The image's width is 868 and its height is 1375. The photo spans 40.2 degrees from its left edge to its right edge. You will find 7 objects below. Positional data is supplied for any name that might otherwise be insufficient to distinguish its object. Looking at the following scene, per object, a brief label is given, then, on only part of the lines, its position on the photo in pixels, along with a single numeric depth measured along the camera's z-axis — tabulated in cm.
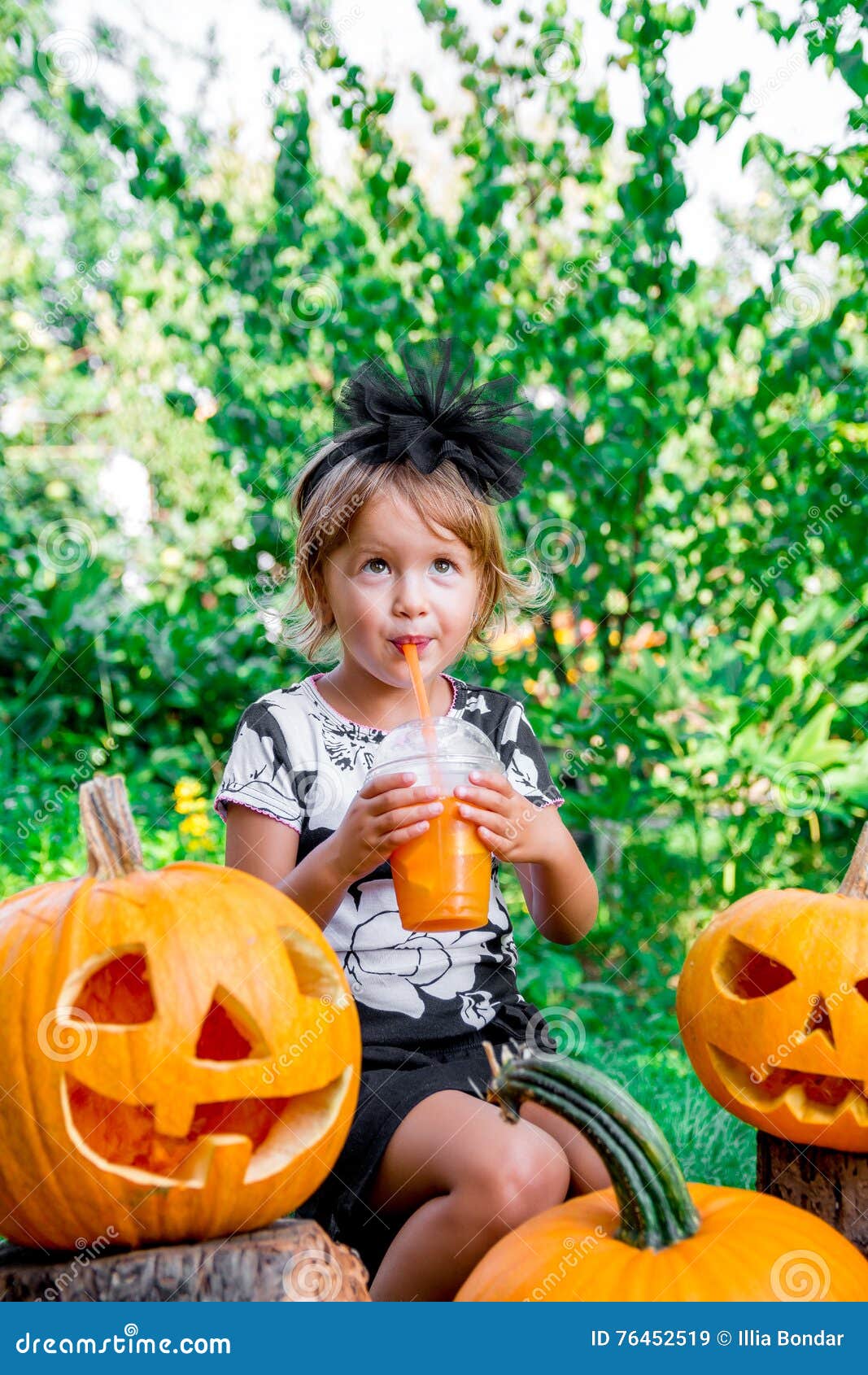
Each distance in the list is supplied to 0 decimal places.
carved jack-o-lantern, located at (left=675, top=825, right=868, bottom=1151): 159
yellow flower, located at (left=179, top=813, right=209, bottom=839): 397
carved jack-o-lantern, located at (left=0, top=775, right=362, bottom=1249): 126
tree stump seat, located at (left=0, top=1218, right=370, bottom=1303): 125
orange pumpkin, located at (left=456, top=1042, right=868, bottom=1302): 122
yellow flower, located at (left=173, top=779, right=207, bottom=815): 394
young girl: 162
